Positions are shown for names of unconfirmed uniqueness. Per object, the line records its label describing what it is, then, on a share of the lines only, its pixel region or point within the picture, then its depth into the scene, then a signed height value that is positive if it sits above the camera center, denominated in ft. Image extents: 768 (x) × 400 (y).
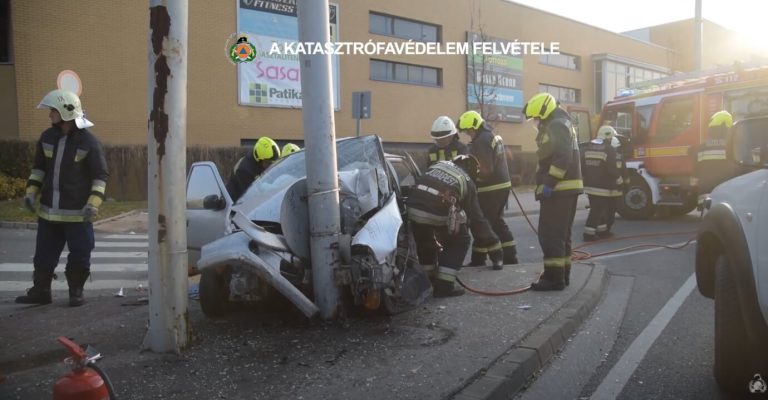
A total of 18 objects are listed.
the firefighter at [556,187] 18.11 -0.70
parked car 9.25 -1.72
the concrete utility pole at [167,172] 11.69 +0.04
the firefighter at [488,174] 22.20 -0.28
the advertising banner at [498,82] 95.30 +14.37
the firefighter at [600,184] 30.60 -1.03
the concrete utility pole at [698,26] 63.16 +14.74
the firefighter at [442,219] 16.78 -1.48
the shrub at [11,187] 46.03 -0.76
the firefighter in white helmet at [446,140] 23.21 +1.10
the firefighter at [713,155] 33.01 +0.40
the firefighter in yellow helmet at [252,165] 21.77 +0.26
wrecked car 12.77 -1.66
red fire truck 35.12 +2.50
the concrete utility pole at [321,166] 13.74 +0.11
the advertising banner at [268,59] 71.67 +14.07
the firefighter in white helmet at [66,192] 16.53 -0.45
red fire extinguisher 7.41 -2.65
